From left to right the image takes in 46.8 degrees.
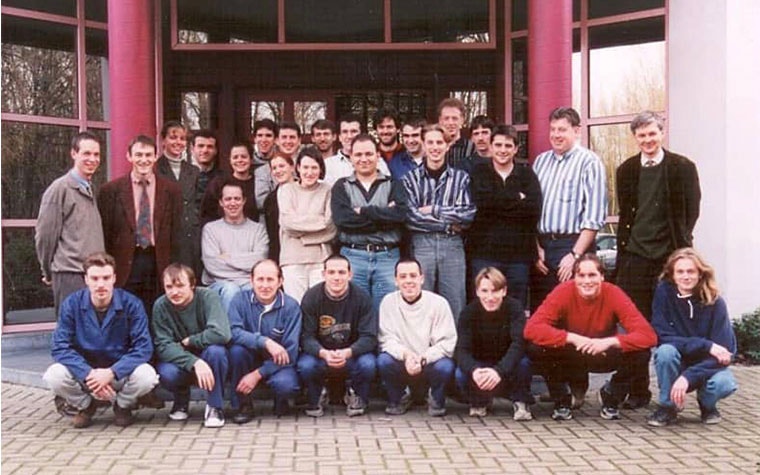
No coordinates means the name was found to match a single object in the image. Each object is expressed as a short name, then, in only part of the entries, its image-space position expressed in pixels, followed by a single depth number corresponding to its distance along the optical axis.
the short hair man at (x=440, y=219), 6.06
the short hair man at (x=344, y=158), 6.66
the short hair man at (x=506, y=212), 6.03
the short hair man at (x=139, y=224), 6.18
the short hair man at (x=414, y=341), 5.77
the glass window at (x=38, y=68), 8.52
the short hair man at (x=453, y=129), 6.52
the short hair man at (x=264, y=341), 5.74
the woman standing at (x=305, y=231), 6.18
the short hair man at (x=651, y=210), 5.95
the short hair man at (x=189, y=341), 5.63
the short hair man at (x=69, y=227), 5.94
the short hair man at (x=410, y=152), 6.46
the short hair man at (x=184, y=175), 6.53
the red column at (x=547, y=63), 7.14
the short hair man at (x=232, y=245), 6.31
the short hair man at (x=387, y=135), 6.63
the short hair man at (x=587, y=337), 5.63
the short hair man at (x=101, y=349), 5.53
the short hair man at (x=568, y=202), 6.06
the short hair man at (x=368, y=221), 6.02
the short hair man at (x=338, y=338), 5.79
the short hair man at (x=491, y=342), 5.71
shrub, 7.66
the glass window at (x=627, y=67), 8.48
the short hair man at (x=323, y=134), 6.70
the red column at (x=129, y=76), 7.24
